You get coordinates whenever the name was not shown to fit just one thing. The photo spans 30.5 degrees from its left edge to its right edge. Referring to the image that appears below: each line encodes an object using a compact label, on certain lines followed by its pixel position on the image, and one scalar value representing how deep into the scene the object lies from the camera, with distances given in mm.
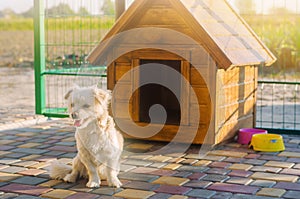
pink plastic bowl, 5805
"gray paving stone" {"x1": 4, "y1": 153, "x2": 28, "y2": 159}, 5254
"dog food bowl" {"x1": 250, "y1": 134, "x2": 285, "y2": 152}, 5508
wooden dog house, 5426
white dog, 4113
